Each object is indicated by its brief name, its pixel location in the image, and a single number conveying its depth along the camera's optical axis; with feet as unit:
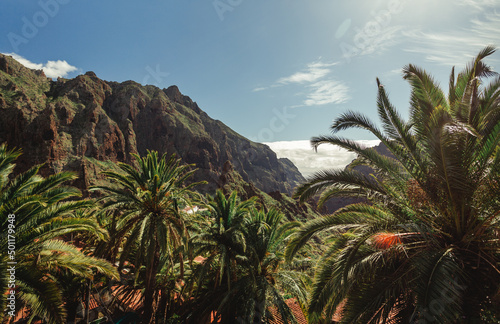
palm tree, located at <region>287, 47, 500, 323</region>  16.43
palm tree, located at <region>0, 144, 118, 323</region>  18.16
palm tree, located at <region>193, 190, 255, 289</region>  36.52
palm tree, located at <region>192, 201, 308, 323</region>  34.37
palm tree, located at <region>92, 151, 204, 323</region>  33.83
